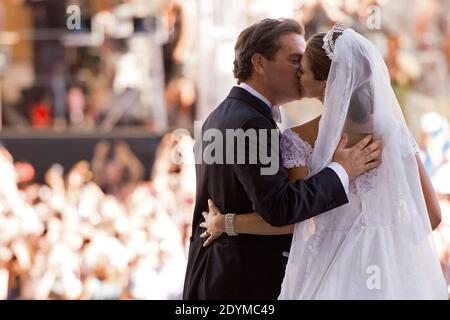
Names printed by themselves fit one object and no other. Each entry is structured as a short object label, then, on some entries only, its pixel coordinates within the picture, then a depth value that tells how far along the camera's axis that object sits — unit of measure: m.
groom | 5.83
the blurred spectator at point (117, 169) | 12.67
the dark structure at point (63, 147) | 12.66
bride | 5.76
